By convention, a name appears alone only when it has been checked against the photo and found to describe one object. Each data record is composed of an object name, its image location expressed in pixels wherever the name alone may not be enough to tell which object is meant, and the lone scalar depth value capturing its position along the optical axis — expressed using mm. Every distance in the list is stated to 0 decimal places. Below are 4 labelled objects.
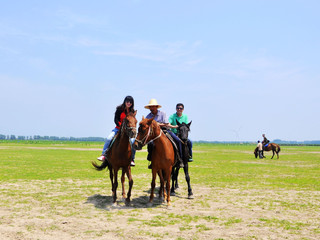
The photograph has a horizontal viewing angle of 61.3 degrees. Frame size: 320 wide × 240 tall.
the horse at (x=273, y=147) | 34369
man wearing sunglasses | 9961
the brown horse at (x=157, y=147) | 7755
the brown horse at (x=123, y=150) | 7809
